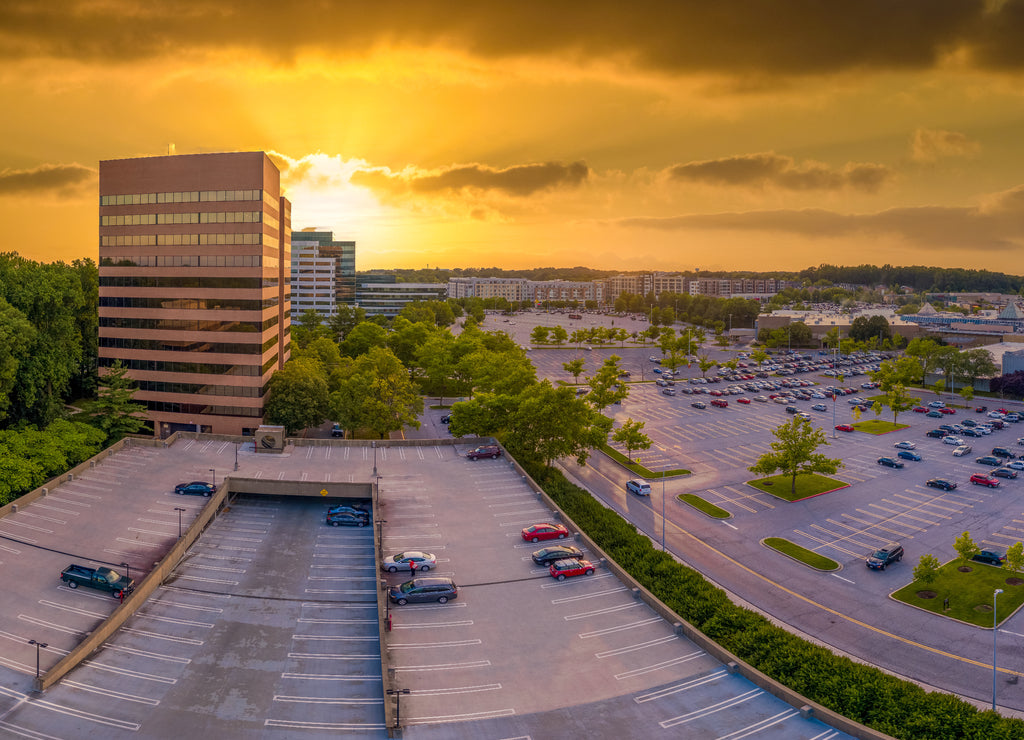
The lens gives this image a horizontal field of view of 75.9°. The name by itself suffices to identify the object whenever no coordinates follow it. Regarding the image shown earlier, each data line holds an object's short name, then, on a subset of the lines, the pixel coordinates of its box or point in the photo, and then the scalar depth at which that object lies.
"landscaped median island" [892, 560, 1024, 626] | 45.03
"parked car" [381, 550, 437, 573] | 40.06
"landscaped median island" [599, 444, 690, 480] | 73.19
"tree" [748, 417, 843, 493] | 65.50
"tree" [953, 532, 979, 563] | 48.25
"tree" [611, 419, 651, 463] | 75.01
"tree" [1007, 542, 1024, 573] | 46.75
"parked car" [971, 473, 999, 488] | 70.75
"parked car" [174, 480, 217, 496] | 51.25
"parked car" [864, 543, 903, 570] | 50.90
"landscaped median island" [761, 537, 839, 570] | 51.56
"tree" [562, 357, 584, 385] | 124.94
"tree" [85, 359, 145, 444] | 66.06
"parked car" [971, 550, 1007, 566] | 52.25
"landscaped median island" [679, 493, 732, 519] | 61.86
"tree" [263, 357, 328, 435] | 75.62
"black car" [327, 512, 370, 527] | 48.94
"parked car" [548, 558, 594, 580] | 39.53
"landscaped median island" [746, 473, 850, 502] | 67.44
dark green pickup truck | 38.03
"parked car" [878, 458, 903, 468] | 77.88
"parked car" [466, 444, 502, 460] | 60.67
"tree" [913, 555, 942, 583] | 46.44
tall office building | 75.06
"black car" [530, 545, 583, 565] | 41.09
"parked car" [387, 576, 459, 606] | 36.72
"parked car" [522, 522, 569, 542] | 44.41
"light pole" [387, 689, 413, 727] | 27.08
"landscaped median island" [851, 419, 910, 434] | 97.00
